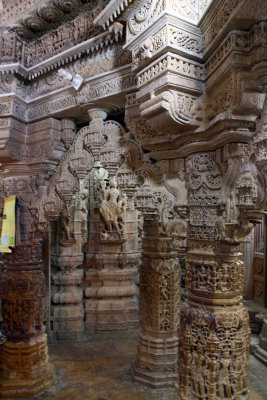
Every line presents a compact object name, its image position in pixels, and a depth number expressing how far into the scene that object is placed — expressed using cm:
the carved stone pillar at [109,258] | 732
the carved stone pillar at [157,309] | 487
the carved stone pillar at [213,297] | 308
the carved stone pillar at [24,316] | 449
